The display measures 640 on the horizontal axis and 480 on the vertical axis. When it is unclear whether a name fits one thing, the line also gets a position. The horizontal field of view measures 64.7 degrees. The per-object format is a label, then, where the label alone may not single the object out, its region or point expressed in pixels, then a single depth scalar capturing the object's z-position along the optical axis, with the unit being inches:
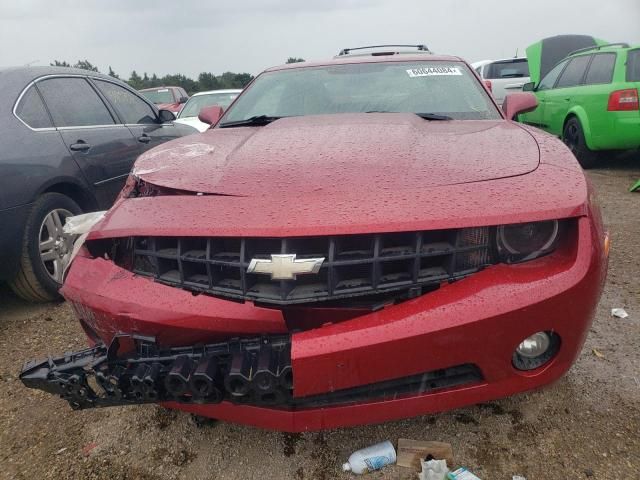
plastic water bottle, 71.2
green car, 235.1
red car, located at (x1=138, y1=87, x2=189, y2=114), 559.2
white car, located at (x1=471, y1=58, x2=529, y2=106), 450.0
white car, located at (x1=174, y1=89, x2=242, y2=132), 349.1
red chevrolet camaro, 58.6
